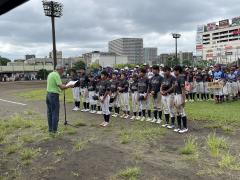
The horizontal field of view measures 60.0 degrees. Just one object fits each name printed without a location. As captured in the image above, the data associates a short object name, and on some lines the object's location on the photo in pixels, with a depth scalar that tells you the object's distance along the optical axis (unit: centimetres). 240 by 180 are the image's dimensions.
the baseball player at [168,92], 724
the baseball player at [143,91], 827
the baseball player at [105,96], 791
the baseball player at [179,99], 677
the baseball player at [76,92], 1094
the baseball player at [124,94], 901
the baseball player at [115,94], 892
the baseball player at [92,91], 1021
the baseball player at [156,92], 789
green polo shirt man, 684
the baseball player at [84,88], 1070
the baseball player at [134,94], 862
